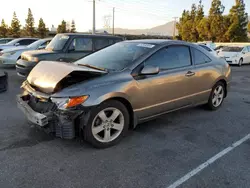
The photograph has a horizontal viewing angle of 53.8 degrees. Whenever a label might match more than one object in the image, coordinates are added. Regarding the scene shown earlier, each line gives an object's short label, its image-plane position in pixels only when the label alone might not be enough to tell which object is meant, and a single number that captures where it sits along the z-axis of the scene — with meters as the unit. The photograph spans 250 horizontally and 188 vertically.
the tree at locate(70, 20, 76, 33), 56.58
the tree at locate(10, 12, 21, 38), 40.68
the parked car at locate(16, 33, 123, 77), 7.49
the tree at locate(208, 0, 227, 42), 33.88
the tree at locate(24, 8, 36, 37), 42.72
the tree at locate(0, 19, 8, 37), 38.22
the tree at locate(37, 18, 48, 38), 42.91
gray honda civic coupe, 3.23
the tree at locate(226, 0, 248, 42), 32.75
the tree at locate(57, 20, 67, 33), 46.62
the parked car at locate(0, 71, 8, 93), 4.65
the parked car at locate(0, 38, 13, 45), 19.11
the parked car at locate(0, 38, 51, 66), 10.28
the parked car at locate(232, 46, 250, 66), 16.62
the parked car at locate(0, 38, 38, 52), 14.11
